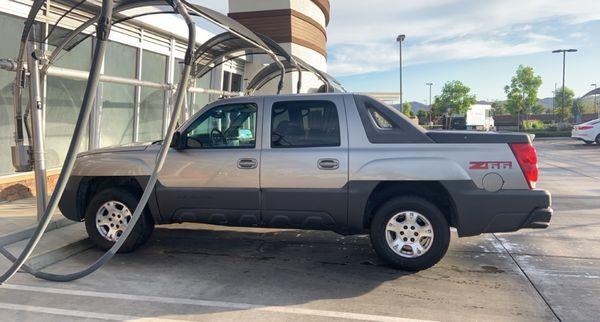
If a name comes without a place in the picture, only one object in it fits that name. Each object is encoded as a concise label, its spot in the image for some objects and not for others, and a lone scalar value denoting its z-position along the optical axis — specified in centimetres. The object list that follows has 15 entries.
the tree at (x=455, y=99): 7288
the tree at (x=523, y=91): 5522
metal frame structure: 427
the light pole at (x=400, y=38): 3012
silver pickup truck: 484
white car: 2548
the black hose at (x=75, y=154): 423
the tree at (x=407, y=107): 7765
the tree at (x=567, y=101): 8319
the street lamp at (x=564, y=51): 4429
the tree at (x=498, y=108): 9275
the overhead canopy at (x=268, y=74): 1276
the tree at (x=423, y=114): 8019
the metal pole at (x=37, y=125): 594
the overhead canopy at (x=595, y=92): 8441
